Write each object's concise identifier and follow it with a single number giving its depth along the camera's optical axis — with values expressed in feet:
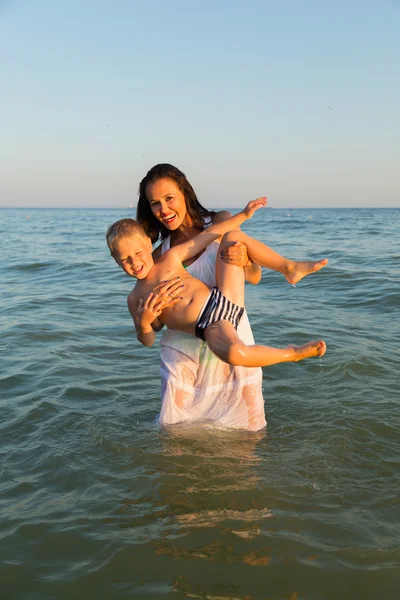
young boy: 12.88
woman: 14.42
